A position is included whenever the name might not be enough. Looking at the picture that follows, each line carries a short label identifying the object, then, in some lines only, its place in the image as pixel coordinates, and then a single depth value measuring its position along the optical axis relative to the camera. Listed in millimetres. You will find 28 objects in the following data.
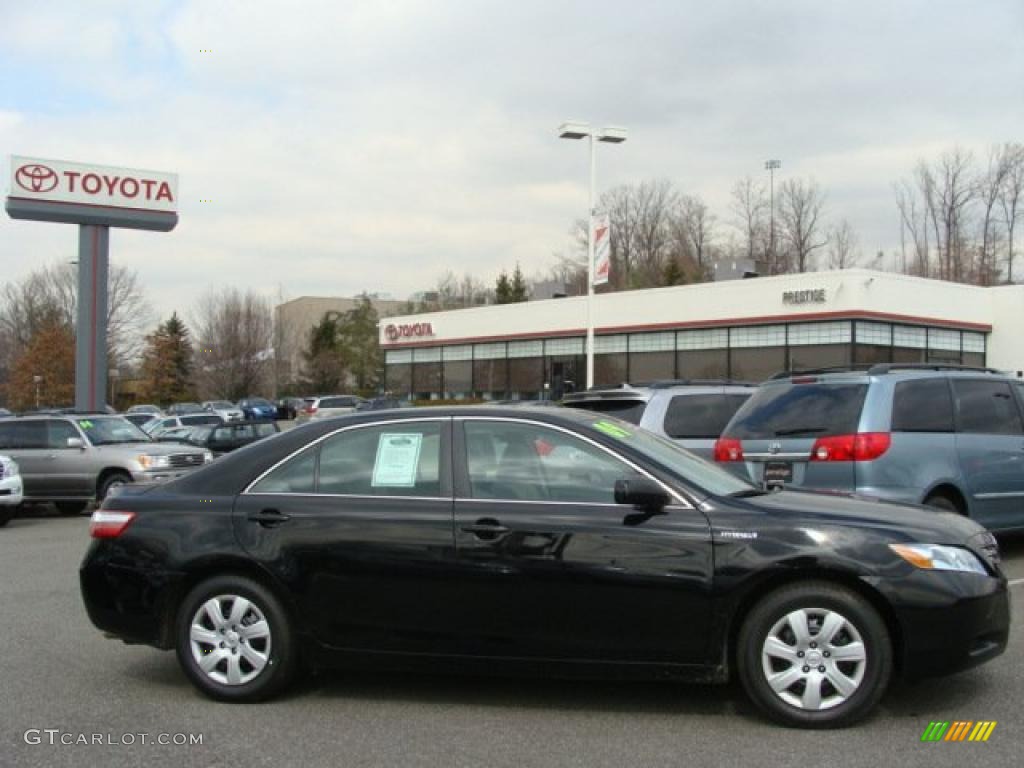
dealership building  32750
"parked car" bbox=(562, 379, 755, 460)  10922
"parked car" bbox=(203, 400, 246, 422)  47859
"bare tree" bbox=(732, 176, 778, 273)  72688
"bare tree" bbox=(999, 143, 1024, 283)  63438
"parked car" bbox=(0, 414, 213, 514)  16203
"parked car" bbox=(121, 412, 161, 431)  35047
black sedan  4844
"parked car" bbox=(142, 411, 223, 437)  31609
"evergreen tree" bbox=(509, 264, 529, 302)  76750
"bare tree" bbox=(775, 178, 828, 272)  70500
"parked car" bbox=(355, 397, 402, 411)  37141
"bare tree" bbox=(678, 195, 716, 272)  77688
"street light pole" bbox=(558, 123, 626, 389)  25812
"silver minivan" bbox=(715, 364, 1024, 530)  8430
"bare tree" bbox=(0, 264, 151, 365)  76688
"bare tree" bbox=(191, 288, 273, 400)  78688
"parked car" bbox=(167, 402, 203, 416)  50906
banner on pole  26938
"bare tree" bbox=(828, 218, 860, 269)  69000
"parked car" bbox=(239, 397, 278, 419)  52912
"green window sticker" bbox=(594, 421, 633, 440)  5391
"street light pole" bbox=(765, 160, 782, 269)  70688
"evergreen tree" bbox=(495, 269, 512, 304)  76500
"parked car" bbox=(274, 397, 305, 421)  57838
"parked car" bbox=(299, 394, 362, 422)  45625
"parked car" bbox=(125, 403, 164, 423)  50834
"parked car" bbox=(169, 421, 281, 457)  22703
